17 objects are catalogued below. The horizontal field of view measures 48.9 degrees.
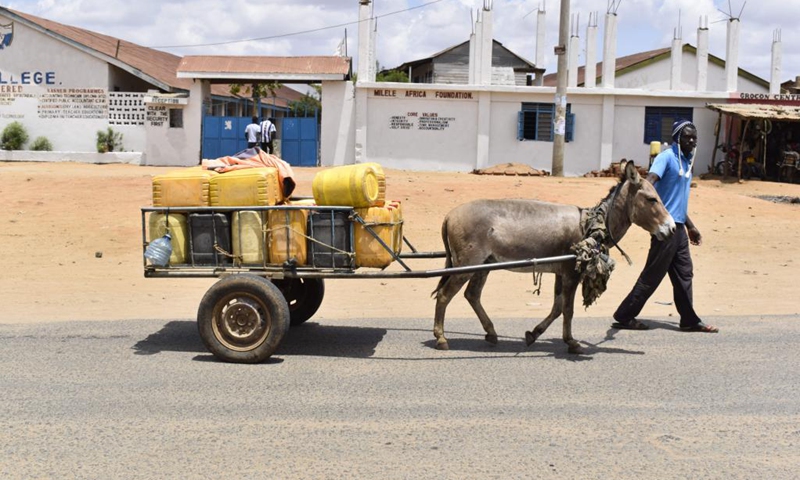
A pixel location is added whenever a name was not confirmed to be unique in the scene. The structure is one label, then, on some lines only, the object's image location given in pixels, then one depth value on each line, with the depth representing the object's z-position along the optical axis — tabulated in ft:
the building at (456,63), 159.00
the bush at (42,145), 97.04
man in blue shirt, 27.09
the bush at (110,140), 95.91
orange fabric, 24.66
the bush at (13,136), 95.96
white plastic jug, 23.45
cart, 22.88
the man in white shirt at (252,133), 74.33
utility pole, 85.40
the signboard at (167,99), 93.40
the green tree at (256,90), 108.06
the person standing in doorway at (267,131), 71.31
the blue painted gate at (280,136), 93.30
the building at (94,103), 94.07
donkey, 24.38
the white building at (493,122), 94.43
